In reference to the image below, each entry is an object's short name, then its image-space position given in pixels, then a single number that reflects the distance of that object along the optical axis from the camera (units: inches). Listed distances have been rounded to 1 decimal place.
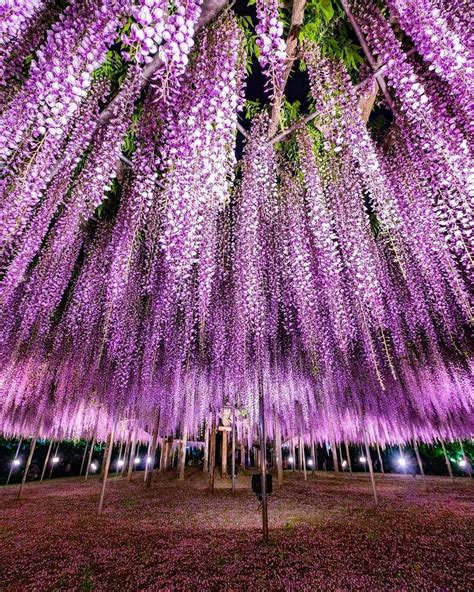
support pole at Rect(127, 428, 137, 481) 597.7
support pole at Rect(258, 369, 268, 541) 162.1
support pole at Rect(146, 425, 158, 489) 438.5
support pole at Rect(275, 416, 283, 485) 431.2
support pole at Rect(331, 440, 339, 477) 684.7
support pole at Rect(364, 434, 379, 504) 270.6
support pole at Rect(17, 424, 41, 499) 350.9
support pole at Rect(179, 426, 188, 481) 466.6
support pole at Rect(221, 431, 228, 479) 508.7
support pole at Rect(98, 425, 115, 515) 251.4
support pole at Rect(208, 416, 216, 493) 383.8
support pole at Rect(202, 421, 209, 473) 579.2
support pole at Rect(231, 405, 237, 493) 344.8
